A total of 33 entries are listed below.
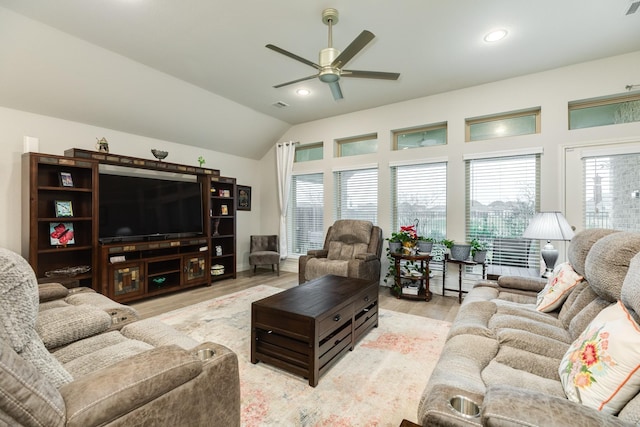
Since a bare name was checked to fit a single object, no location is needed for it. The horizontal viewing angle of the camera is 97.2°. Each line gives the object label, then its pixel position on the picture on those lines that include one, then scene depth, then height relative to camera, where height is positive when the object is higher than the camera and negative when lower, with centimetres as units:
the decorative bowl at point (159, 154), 410 +87
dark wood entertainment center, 316 -37
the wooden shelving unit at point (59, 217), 306 -2
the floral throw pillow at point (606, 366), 91 -53
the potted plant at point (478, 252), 371 -50
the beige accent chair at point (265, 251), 532 -73
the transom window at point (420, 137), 438 +125
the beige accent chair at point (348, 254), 390 -60
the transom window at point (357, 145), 499 +126
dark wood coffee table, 199 -87
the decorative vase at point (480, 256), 372 -55
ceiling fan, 227 +127
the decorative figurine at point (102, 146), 363 +88
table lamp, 260 -15
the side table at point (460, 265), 372 -70
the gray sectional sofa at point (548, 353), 81 -62
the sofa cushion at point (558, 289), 196 -54
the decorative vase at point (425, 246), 402 -46
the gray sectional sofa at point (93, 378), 71 -55
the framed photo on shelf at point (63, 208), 335 +7
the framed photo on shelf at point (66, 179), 336 +41
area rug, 169 -120
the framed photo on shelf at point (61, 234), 336 -24
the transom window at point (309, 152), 559 +126
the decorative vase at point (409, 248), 400 -48
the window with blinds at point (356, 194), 493 +35
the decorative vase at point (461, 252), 375 -50
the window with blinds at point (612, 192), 313 +26
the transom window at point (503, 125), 376 +125
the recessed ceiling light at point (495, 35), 277 +180
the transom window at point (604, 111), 323 +123
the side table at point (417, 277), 388 -88
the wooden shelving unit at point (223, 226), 499 -23
